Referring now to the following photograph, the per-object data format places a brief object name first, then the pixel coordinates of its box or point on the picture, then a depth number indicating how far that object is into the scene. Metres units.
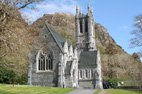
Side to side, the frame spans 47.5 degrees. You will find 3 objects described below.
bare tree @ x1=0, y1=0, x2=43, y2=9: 13.18
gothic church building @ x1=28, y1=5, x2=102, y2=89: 34.90
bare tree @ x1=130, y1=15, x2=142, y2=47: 20.00
